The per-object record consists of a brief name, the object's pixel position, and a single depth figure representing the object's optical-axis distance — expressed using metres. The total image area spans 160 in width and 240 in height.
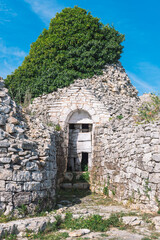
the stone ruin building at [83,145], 5.70
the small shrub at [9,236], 4.42
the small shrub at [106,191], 8.88
